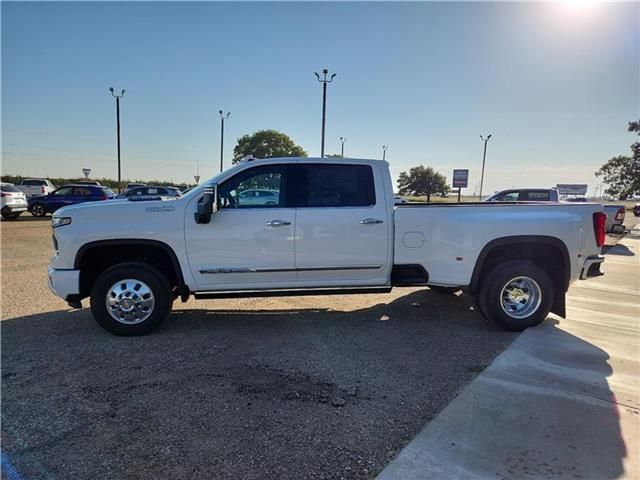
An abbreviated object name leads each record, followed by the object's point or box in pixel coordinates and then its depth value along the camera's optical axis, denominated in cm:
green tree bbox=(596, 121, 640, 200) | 3478
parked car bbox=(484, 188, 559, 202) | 1494
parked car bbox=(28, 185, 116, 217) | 2017
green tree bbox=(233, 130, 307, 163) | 6153
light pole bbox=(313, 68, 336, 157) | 2459
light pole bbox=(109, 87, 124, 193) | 3274
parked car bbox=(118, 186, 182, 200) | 2209
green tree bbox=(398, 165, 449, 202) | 8288
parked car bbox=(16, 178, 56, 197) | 2538
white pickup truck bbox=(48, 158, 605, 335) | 469
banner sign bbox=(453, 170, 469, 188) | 3797
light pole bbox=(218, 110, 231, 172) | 4073
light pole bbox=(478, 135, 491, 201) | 4423
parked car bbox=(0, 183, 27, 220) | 1752
